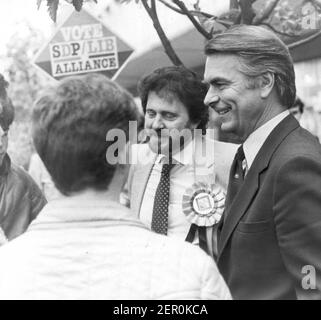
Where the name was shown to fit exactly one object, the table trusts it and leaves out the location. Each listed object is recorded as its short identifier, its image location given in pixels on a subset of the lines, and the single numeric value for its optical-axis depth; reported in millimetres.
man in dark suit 2388
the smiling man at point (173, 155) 2748
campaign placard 2848
